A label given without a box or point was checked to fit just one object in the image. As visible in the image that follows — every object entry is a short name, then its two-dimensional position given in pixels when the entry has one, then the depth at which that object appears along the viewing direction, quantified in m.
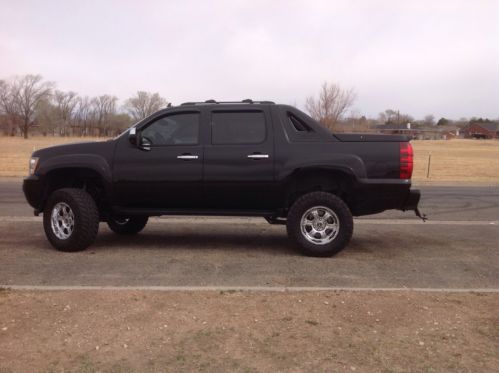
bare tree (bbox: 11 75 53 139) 114.31
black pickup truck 6.44
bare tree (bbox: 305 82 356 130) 46.10
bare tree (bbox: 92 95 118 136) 128.88
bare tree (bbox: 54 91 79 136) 127.56
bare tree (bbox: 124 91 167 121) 86.94
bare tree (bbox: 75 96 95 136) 127.27
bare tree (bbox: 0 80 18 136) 114.88
